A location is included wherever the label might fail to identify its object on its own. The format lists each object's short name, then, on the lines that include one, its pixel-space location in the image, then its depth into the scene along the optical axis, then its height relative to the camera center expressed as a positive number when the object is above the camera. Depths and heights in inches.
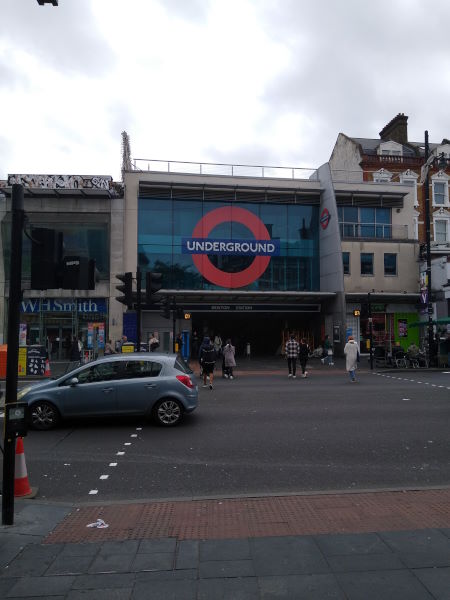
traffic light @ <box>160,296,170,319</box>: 896.3 +43.9
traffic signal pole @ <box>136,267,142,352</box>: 591.0 +34.3
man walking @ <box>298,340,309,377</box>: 796.9 -33.1
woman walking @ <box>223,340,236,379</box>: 791.1 -38.9
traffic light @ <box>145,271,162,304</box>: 582.8 +58.0
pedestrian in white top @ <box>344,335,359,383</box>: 719.7 -35.5
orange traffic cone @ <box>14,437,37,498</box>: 235.8 -67.4
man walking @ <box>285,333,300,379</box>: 765.8 -27.4
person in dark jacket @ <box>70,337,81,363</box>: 1034.1 -36.6
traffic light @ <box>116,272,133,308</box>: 584.4 +52.2
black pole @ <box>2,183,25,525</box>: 201.3 +3.5
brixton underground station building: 1211.2 +218.0
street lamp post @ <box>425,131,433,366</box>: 949.8 +87.7
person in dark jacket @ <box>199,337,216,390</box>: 655.8 -32.4
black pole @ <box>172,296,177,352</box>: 1037.9 +47.4
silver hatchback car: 391.5 -47.3
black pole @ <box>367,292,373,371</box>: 920.3 -28.8
